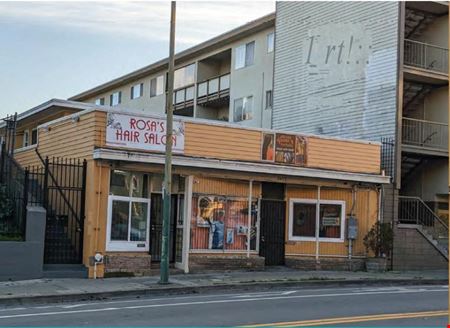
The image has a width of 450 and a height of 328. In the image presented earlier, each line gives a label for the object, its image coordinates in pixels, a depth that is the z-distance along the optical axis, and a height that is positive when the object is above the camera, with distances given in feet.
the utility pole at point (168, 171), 53.16 +2.63
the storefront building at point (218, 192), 59.21 +1.33
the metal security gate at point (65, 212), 58.34 -1.30
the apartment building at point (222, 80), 107.76 +23.70
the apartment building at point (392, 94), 79.51 +16.14
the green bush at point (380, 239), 72.13 -3.32
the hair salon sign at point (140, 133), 59.09 +6.49
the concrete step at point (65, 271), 55.67 -6.35
